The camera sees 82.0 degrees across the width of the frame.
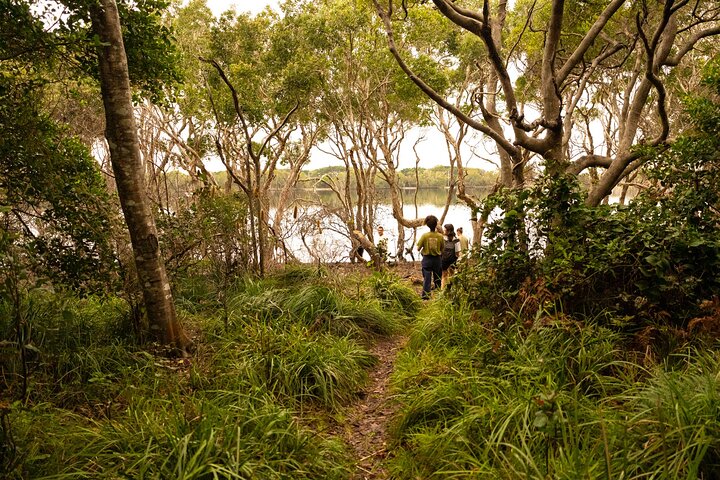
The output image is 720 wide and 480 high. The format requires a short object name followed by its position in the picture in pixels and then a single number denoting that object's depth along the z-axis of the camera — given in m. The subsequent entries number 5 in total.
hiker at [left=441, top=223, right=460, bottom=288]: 7.55
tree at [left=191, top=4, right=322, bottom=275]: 11.23
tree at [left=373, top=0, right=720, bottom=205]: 4.50
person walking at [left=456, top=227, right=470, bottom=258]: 9.87
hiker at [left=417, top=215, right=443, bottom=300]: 7.15
